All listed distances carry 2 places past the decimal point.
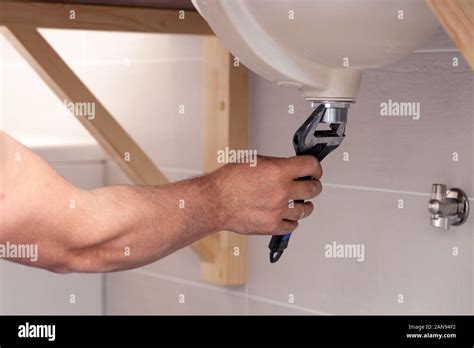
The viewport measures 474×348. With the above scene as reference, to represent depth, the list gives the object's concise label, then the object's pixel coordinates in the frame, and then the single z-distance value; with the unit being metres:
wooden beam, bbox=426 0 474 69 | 1.53
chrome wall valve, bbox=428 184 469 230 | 1.98
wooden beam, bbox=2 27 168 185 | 2.17
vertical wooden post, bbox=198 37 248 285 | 2.33
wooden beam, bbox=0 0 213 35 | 2.13
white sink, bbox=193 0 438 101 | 1.62
